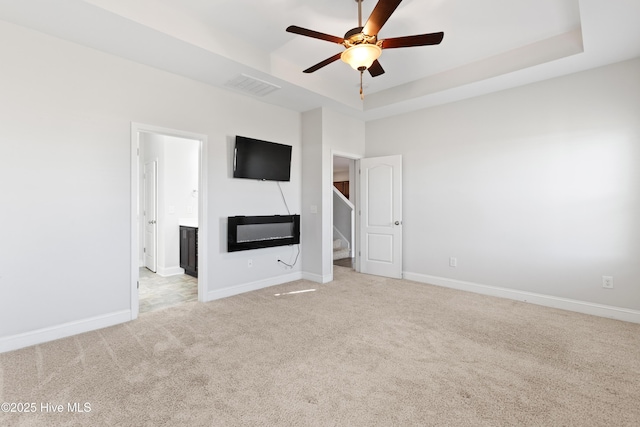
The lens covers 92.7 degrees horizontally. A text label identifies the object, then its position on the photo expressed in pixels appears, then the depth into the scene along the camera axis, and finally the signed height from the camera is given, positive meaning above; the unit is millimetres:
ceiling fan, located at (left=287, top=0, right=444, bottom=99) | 2373 +1385
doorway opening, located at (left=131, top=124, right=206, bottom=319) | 4965 -45
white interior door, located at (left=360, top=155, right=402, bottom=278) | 5074 -52
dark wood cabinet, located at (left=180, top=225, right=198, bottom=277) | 4918 -617
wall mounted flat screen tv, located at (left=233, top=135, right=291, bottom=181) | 4109 +757
